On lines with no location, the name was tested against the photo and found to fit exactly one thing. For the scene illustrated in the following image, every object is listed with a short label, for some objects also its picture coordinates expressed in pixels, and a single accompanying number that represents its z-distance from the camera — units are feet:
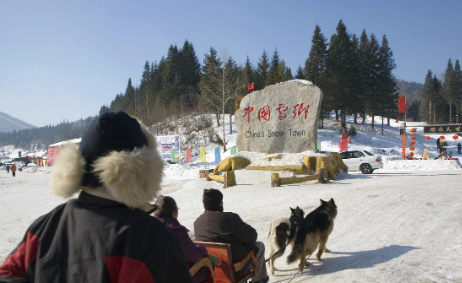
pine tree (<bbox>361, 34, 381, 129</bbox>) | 154.92
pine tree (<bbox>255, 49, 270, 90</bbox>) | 182.30
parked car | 63.52
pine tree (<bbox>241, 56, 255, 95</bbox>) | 171.21
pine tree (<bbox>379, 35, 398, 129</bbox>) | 154.71
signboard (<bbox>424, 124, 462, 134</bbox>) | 114.89
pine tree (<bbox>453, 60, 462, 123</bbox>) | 199.62
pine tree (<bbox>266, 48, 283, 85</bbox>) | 154.28
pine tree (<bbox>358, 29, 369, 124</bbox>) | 147.74
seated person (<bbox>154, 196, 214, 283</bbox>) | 8.92
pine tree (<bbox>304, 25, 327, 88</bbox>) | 144.89
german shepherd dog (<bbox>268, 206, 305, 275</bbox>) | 15.76
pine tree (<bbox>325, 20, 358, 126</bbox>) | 141.28
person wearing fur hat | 4.58
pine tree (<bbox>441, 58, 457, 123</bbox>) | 201.55
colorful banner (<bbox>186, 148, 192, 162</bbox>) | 94.17
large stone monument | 54.70
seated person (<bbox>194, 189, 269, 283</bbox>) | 12.94
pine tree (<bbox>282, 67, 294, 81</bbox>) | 159.02
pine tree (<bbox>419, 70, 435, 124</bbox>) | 219.65
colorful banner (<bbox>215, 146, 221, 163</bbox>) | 86.89
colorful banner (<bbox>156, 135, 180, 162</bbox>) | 90.74
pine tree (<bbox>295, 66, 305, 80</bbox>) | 165.98
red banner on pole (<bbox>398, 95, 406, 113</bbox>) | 109.60
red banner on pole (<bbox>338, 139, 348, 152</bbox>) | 94.61
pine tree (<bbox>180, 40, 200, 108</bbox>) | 188.51
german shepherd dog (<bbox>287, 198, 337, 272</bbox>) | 15.67
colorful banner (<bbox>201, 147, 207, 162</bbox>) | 89.76
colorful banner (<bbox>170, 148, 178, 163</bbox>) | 89.81
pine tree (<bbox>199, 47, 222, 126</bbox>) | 142.41
